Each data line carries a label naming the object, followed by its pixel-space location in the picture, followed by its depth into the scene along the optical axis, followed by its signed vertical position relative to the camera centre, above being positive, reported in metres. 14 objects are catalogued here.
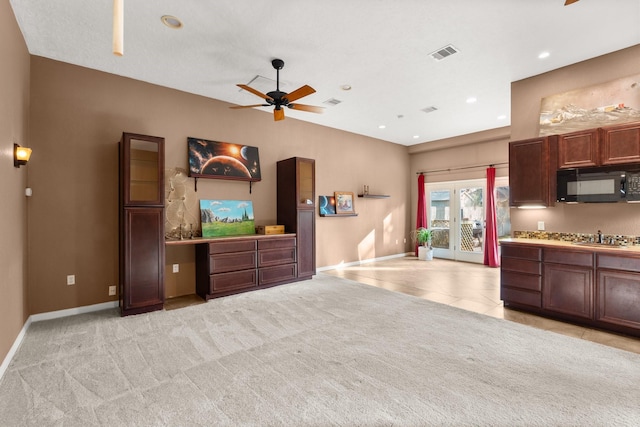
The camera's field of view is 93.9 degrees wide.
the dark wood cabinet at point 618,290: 3.14 -0.86
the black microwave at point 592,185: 3.47 +0.32
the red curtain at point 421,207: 8.64 +0.17
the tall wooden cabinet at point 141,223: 3.90 -0.10
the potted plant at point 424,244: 8.20 -0.87
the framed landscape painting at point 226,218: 5.09 -0.05
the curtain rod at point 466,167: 7.13 +1.17
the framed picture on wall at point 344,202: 7.09 +0.28
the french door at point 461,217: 7.39 -0.12
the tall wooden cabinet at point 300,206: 5.67 +0.16
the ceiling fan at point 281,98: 3.67 +1.52
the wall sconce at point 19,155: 3.02 +0.63
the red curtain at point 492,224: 7.15 -0.29
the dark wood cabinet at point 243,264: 4.64 -0.83
